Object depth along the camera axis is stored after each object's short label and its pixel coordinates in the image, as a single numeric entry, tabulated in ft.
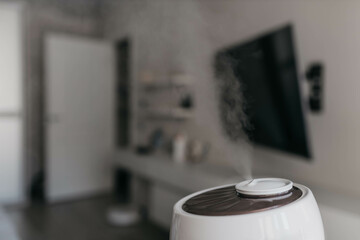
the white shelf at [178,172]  6.34
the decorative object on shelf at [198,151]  8.18
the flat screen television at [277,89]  4.67
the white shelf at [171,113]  8.95
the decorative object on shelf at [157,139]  9.85
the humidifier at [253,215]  1.85
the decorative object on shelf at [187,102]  8.75
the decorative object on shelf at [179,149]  8.48
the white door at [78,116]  11.53
